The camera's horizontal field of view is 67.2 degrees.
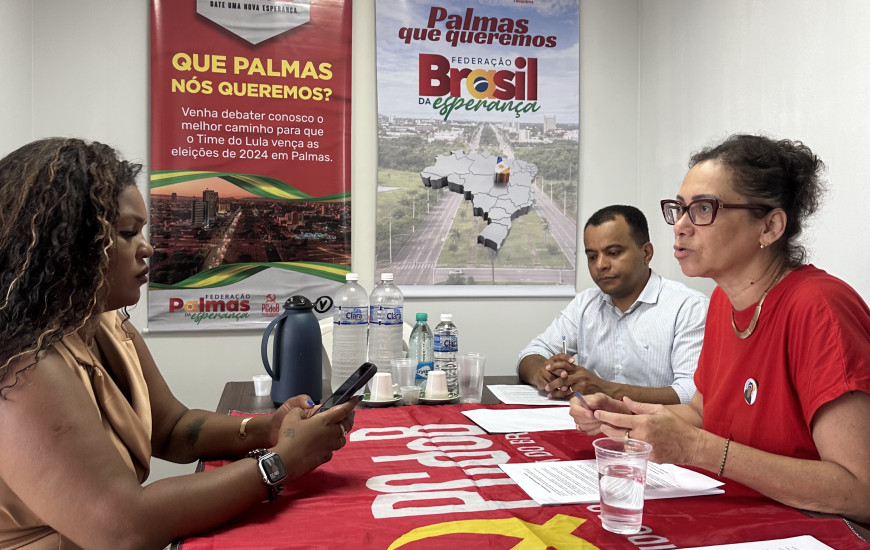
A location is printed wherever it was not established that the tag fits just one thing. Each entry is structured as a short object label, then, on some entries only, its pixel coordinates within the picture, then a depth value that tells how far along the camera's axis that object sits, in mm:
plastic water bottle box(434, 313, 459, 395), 2051
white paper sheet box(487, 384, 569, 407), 1961
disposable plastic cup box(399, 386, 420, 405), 1935
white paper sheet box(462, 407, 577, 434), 1641
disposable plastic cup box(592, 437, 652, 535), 1011
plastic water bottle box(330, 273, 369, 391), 2199
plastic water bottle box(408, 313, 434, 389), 2188
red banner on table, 988
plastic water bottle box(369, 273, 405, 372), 2158
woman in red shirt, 1161
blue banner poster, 3301
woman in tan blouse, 920
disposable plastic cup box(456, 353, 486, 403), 2021
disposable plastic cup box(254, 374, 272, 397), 2084
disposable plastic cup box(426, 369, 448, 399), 1927
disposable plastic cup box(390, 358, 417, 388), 2008
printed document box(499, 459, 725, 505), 1165
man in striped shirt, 2385
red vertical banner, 3068
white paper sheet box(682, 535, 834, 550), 951
